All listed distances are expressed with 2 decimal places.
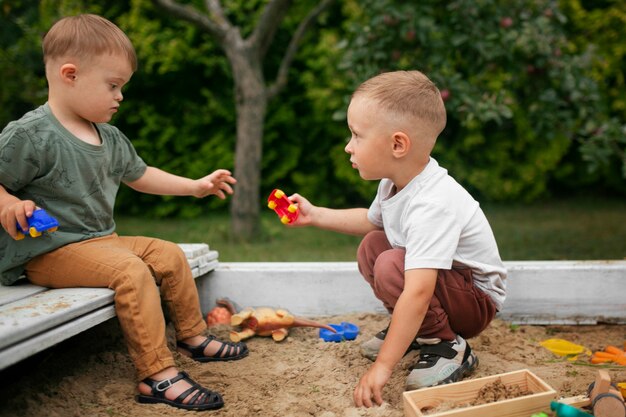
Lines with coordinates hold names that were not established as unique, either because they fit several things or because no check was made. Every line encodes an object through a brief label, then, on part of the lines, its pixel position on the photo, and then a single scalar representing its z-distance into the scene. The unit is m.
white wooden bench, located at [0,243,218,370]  1.59
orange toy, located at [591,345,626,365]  2.20
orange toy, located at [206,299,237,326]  2.57
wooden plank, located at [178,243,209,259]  2.54
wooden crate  1.64
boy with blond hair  1.90
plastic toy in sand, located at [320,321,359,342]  2.39
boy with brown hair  1.96
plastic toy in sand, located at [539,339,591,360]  2.29
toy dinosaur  2.44
